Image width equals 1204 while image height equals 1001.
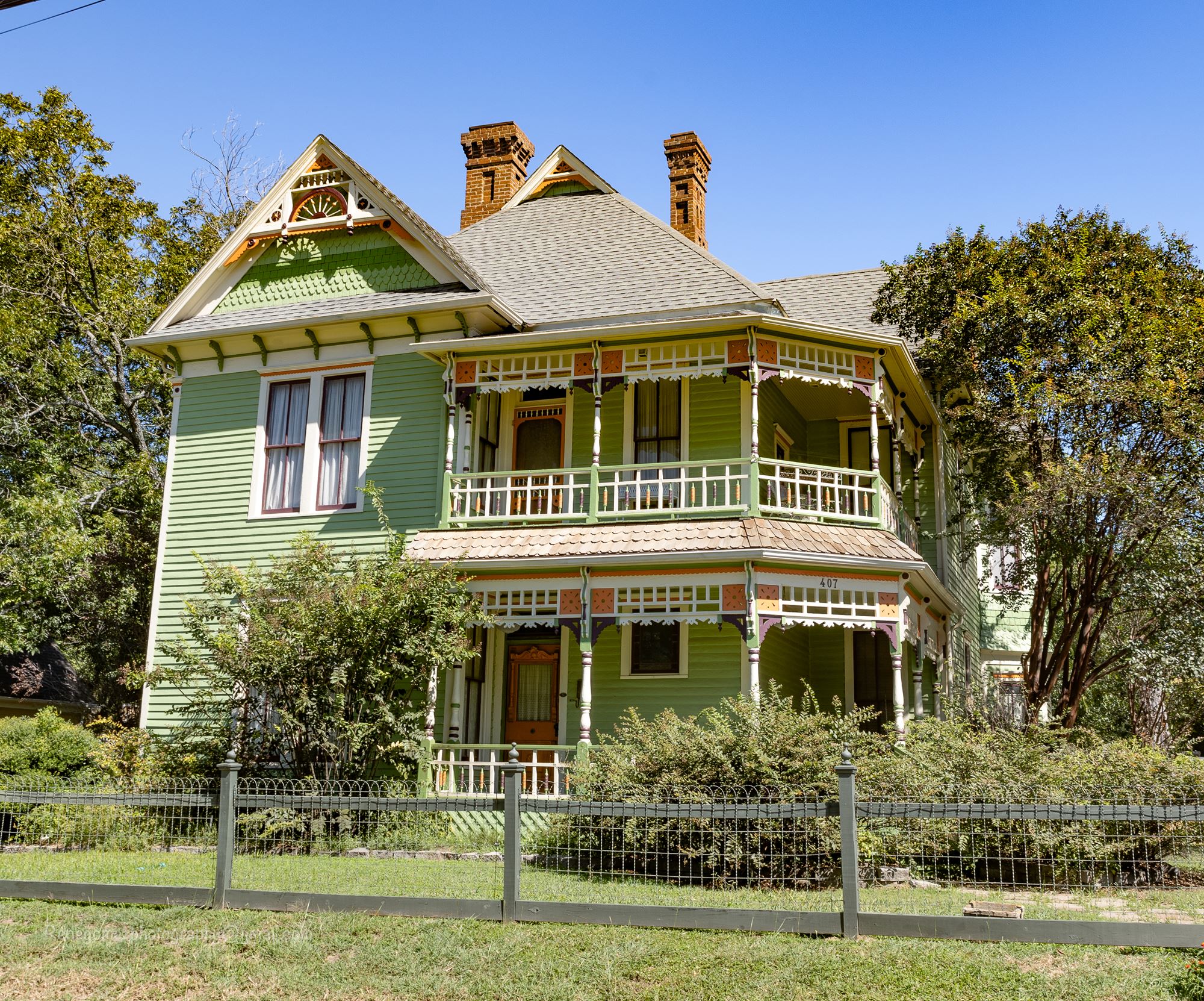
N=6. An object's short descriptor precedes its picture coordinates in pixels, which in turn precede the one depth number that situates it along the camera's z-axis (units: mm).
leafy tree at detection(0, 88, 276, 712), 25828
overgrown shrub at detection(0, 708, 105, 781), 16047
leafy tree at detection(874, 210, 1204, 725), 17172
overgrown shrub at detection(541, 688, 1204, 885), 10430
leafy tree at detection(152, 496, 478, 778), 14391
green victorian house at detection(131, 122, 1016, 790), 15727
